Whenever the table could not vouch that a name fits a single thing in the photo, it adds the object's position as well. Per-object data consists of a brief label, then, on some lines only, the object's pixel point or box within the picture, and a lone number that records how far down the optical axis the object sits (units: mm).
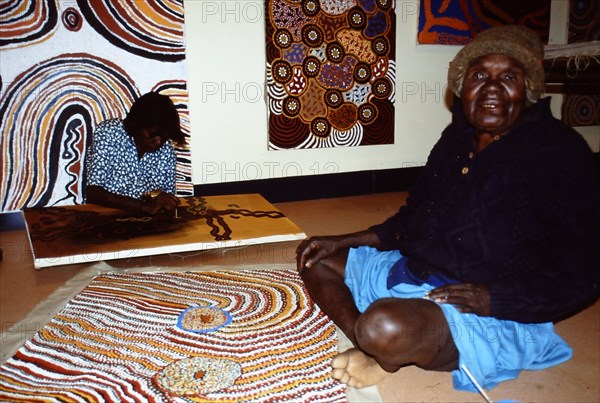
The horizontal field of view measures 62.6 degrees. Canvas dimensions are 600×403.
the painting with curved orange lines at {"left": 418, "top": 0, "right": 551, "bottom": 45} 4277
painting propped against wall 3305
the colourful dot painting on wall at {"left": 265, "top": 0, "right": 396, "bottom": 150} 3879
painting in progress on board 2488
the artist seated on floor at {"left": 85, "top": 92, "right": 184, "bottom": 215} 2867
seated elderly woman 1273
